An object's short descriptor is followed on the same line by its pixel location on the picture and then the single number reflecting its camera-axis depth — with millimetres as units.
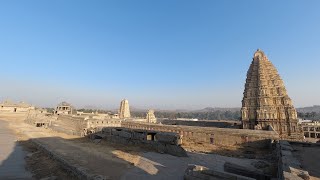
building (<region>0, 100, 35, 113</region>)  47361
